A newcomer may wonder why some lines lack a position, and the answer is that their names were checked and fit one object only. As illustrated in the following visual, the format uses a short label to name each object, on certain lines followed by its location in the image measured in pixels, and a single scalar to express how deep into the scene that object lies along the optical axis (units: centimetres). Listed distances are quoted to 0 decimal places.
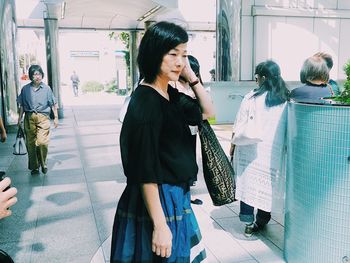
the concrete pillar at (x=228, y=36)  996
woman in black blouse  168
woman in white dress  338
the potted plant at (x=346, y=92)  277
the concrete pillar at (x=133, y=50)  1778
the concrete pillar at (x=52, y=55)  1314
